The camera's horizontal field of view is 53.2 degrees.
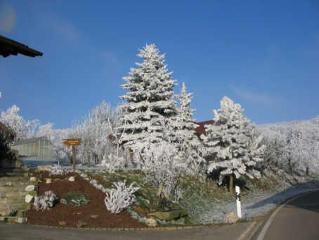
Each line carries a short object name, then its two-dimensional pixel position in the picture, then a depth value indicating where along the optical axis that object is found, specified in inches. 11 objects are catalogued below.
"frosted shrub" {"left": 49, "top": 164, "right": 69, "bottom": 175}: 568.4
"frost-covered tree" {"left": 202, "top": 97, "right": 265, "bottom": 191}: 1065.8
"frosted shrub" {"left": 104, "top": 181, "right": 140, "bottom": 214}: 446.9
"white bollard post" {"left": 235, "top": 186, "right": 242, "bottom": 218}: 504.3
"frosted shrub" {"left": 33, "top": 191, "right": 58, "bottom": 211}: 433.1
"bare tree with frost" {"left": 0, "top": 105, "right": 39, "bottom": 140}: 2128.3
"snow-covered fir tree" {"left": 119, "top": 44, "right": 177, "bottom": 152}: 1034.3
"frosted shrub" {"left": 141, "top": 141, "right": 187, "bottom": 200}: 615.3
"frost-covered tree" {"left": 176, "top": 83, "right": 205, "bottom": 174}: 1042.6
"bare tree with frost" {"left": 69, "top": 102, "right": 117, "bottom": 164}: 1413.1
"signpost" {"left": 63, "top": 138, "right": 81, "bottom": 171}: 673.3
